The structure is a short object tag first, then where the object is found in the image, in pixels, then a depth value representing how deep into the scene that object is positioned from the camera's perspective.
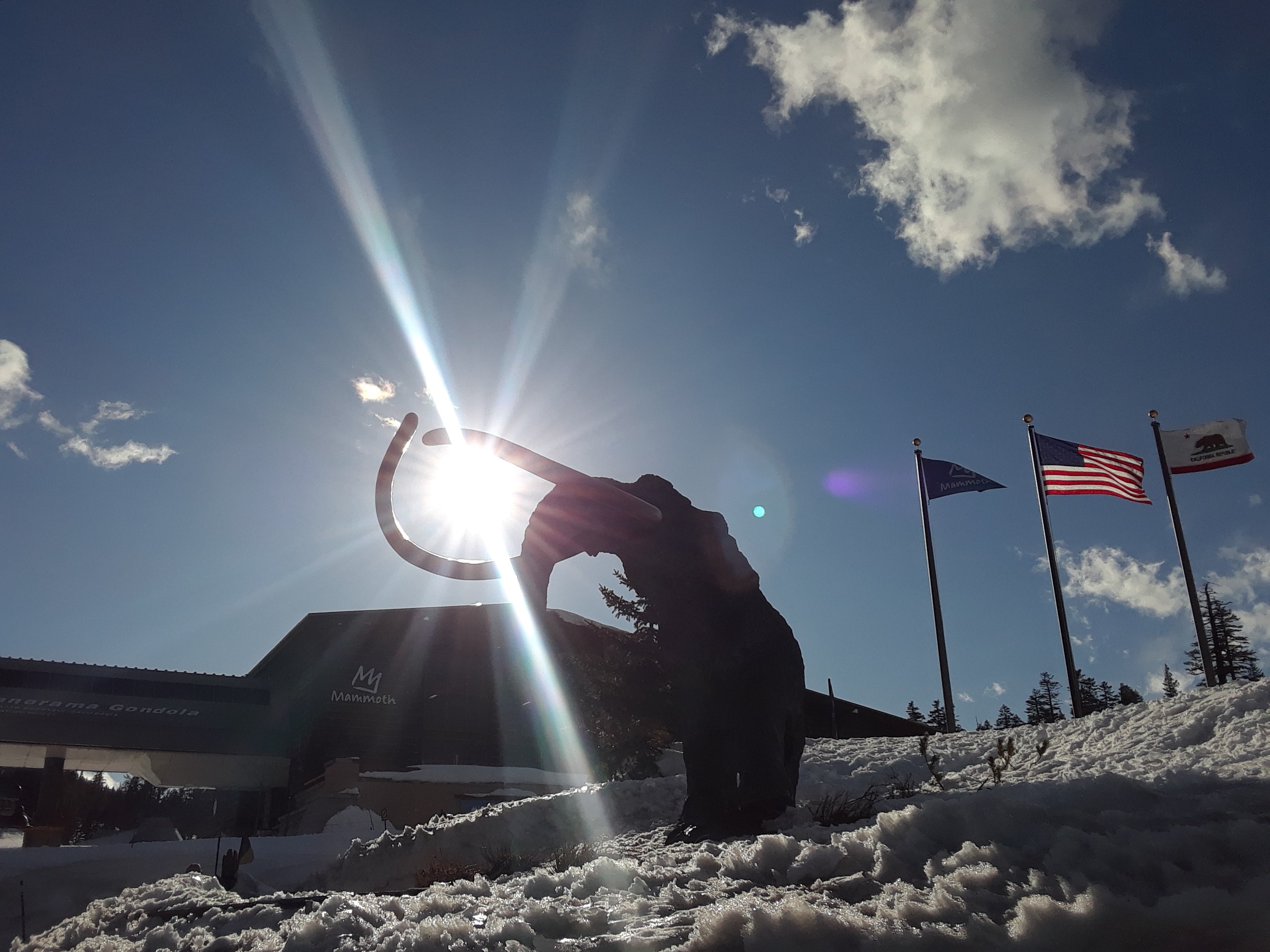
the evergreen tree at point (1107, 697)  51.06
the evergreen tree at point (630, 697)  18.34
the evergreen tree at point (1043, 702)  61.81
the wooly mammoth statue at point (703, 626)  6.68
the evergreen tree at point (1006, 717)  59.38
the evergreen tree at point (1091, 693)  51.63
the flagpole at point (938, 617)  16.80
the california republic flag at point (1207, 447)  17.20
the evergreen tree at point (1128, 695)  40.28
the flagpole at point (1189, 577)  15.37
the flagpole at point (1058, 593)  16.31
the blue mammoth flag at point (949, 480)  19.34
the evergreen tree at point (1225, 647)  40.59
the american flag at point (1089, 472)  17.80
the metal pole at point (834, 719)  23.80
